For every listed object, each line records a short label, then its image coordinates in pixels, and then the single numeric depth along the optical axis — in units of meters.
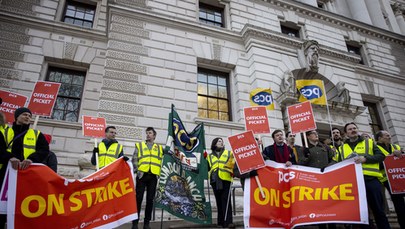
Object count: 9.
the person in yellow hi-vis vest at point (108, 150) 6.11
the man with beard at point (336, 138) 7.55
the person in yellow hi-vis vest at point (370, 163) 4.67
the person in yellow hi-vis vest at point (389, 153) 5.22
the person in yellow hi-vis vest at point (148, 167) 5.90
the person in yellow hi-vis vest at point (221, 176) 6.11
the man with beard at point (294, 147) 6.03
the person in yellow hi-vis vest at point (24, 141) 4.39
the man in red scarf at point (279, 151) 5.88
